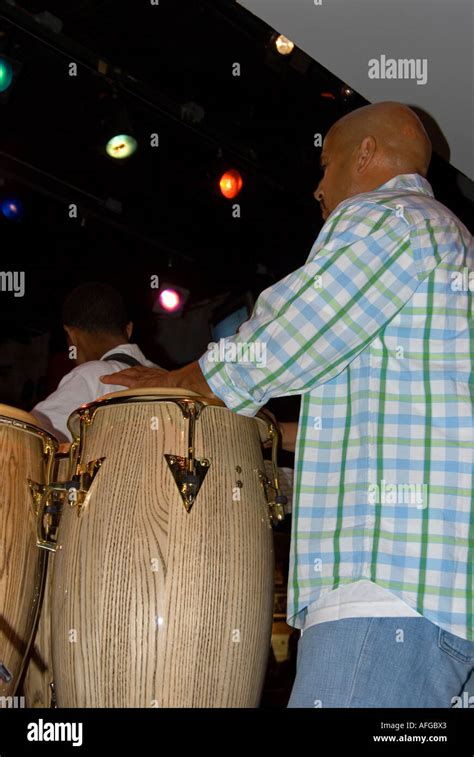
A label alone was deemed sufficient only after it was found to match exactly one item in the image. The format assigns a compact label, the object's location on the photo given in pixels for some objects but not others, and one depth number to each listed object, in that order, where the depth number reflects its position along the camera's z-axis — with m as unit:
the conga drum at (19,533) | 1.79
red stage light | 4.35
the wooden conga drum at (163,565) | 1.56
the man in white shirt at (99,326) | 2.97
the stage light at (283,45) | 3.56
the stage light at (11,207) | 4.71
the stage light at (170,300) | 5.48
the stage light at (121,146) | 3.96
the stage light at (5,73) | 3.56
